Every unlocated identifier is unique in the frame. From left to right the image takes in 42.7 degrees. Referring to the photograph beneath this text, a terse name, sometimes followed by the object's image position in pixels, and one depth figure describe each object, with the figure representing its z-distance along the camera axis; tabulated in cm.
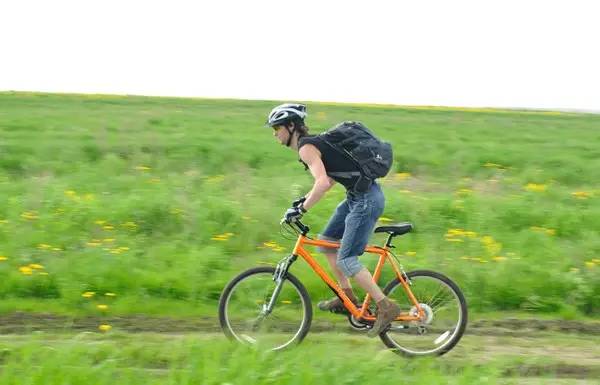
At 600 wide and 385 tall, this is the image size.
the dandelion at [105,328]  669
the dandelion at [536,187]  1353
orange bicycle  632
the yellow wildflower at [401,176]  1566
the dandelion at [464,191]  1259
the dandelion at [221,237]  923
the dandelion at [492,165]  1798
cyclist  579
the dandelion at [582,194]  1289
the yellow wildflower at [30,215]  959
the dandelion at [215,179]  1309
